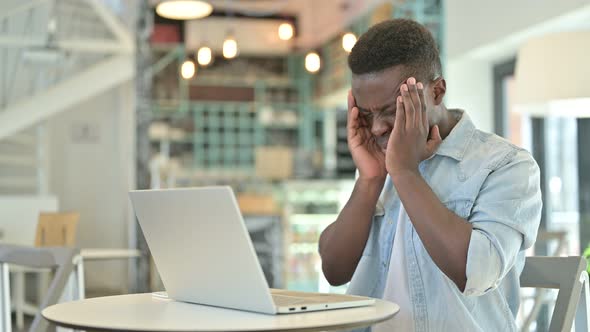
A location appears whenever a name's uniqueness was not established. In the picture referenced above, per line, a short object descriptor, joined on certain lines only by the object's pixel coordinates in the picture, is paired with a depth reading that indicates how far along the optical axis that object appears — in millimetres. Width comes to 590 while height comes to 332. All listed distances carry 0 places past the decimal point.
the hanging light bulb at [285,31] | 8818
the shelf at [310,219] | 8875
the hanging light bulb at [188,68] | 9426
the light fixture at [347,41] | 7414
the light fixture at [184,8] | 6715
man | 1698
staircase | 8750
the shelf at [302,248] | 8484
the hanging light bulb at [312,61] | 7970
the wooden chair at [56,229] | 4781
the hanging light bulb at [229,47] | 7805
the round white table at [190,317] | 1370
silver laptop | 1460
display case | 8328
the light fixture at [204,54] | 8464
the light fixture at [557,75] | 3975
